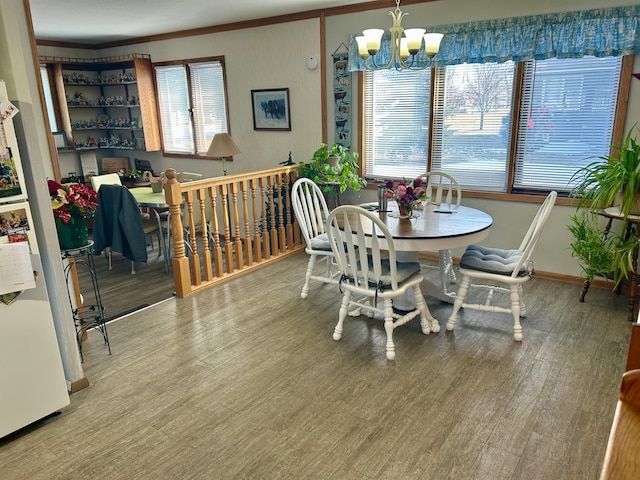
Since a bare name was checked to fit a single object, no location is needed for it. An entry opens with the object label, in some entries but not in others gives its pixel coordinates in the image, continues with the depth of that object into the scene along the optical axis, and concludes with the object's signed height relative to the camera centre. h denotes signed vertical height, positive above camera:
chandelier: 2.82 +0.43
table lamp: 5.03 -0.29
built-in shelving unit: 6.45 +0.27
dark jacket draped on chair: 4.20 -0.90
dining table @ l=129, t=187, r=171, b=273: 4.43 -0.75
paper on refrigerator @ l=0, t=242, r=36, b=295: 2.00 -0.60
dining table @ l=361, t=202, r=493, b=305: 2.80 -0.71
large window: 3.74 -0.09
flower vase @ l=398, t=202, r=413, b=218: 3.17 -0.63
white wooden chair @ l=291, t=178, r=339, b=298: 3.60 -0.93
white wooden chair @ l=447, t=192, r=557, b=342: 2.84 -0.96
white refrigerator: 2.01 -0.83
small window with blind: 6.05 +0.20
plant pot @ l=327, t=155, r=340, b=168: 4.55 -0.42
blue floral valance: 3.40 +0.54
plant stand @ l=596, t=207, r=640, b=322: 3.19 -0.98
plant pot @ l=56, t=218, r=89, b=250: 2.54 -0.58
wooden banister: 3.75 -0.98
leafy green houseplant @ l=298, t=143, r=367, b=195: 4.52 -0.52
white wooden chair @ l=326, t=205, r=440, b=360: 2.69 -0.94
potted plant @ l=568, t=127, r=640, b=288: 3.19 -0.69
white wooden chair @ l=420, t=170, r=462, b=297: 3.64 -0.77
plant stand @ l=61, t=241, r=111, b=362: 2.74 -1.11
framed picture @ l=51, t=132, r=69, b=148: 6.45 -0.22
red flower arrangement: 2.44 -0.40
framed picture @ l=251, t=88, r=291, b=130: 5.41 +0.09
